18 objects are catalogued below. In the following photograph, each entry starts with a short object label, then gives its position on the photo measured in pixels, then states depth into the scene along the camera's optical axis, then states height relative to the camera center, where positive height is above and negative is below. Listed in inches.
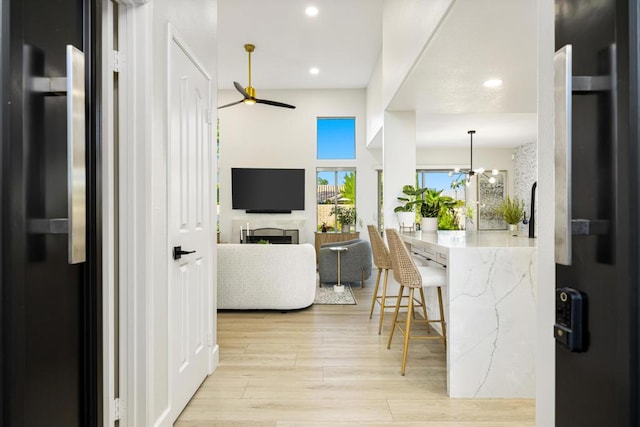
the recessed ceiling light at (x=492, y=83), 140.3 +47.7
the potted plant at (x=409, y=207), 165.8 +2.1
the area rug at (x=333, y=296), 186.7 -43.3
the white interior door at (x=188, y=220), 79.4 -1.9
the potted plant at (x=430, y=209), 157.6 +1.1
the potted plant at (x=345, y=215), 311.7 -2.8
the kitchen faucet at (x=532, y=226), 116.9 -4.5
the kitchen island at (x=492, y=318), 92.5 -25.6
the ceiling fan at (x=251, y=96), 228.2 +69.3
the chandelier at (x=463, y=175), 372.4 +36.5
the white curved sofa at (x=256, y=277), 165.9 -27.8
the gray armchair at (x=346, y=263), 222.4 -29.3
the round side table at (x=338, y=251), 210.7 -22.2
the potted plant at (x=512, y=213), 137.9 -0.6
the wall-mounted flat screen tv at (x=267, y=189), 314.2 +18.8
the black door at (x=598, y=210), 20.4 +0.1
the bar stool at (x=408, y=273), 102.5 -16.7
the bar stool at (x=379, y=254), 141.3 -16.3
